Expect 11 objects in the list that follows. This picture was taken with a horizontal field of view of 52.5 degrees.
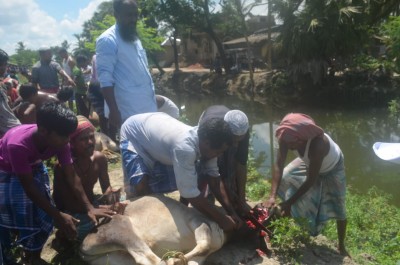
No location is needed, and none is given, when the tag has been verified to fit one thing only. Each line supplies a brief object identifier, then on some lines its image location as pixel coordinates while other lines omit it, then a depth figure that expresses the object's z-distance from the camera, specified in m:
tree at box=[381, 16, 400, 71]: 15.09
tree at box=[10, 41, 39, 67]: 71.56
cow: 2.99
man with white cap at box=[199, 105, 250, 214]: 3.80
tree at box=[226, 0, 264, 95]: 23.86
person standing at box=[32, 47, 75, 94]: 7.89
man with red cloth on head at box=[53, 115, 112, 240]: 3.52
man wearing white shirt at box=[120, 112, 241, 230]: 3.12
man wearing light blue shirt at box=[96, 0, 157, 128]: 4.39
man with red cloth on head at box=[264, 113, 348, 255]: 3.88
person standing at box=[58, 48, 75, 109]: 10.01
